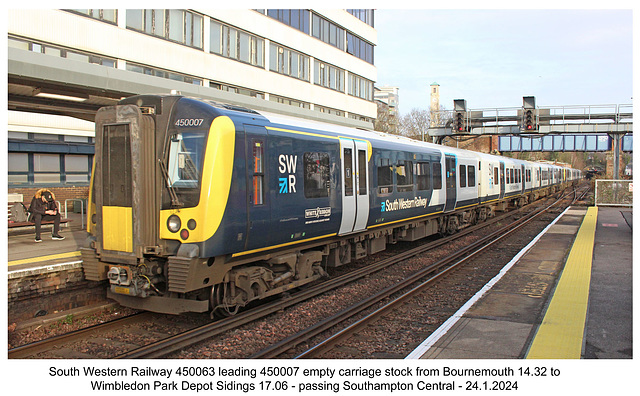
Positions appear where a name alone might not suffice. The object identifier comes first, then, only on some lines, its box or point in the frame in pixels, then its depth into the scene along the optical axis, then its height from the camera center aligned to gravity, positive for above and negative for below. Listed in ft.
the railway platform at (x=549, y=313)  19.13 -6.28
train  21.11 -0.82
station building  29.73 +16.44
